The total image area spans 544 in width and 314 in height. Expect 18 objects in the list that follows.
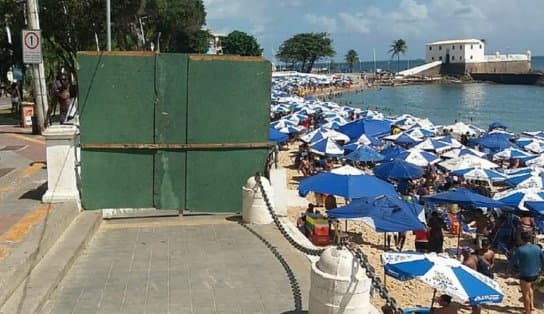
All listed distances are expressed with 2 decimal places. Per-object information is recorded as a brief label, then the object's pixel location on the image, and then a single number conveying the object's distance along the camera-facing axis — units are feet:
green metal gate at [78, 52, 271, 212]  29.94
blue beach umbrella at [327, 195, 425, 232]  36.76
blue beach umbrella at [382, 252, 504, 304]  22.88
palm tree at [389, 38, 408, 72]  535.60
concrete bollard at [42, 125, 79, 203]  28.71
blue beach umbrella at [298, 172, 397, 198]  40.96
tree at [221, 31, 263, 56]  339.36
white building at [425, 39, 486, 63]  448.65
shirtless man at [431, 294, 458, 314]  25.36
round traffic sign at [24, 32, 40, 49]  42.88
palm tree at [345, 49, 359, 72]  563.48
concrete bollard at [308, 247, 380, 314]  16.24
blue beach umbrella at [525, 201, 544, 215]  41.63
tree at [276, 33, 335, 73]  444.14
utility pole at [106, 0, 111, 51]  68.34
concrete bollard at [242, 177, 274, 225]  29.91
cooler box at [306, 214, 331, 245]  39.81
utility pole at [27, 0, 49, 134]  53.11
